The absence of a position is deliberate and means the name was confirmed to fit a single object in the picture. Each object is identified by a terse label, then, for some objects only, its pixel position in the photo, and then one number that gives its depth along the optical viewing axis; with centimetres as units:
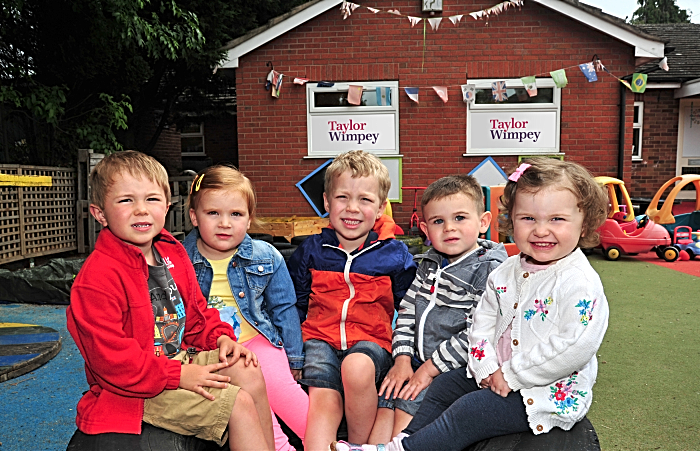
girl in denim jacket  216
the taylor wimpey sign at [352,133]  963
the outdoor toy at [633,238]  802
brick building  934
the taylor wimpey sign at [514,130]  952
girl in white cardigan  154
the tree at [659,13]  4194
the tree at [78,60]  726
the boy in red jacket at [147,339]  155
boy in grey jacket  206
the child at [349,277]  211
